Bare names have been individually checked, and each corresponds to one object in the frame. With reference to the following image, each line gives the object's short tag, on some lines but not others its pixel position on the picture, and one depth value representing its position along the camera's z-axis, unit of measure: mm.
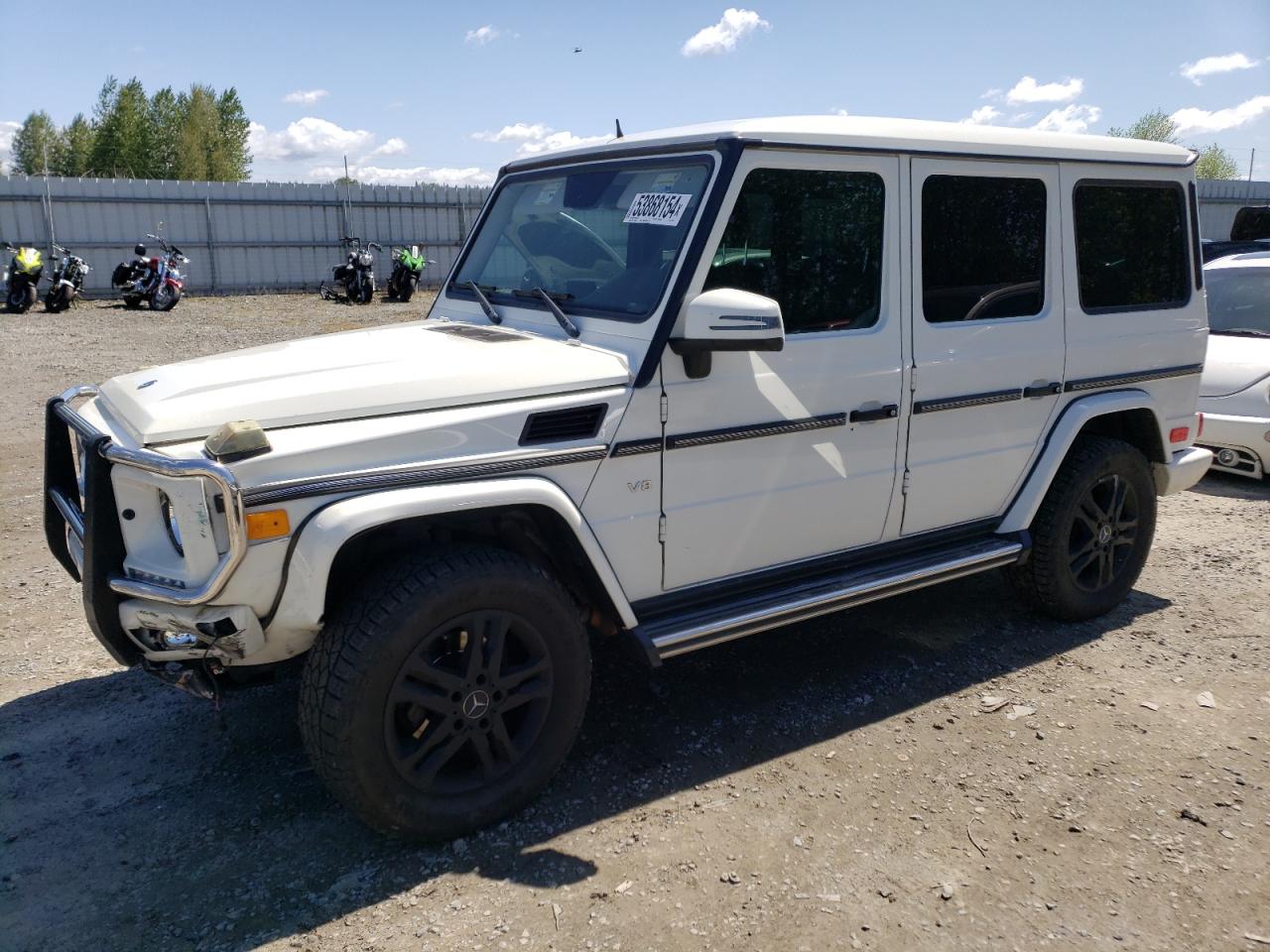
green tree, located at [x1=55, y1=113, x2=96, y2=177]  71375
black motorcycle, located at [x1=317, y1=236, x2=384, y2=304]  19312
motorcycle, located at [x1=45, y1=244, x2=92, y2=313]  16828
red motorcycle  17484
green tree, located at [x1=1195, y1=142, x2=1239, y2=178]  69750
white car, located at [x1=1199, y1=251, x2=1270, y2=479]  7398
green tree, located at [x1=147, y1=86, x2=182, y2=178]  61125
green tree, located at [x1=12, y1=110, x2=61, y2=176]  86125
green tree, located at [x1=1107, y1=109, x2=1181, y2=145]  64000
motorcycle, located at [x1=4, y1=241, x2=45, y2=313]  16453
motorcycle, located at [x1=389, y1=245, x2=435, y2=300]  19734
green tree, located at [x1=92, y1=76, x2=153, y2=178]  60906
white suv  2869
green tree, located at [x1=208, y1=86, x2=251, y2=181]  65312
